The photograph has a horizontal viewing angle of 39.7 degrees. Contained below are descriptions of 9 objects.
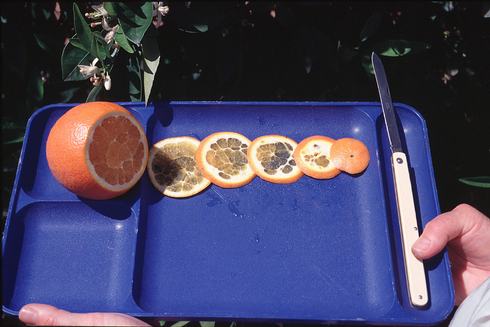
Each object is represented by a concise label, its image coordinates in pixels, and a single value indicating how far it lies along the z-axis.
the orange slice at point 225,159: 0.58
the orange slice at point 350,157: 0.58
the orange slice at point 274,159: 0.58
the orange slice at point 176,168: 0.58
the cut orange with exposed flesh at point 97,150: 0.53
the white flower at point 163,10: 0.51
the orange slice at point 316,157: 0.58
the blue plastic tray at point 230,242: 0.54
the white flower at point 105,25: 0.52
